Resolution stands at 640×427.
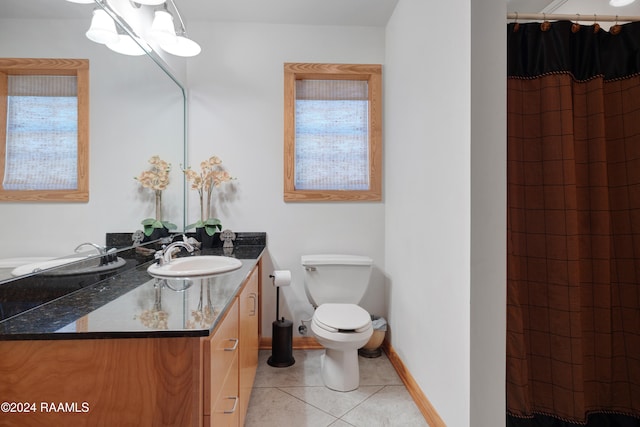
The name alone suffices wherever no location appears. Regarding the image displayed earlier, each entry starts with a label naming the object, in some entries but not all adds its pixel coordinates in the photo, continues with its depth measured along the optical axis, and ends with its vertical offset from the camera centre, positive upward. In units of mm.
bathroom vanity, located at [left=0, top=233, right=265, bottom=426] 799 -399
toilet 1893 -638
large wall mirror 1001 +444
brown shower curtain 1481 -9
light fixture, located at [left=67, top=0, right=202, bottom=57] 1403 +993
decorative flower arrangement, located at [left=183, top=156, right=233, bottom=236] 2412 +257
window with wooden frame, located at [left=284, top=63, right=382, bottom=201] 2633 +678
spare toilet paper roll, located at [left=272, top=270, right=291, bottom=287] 2205 -444
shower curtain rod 1491 +921
